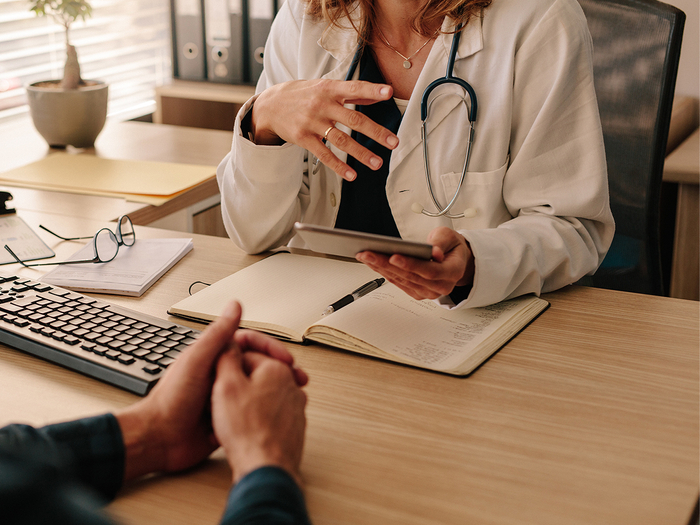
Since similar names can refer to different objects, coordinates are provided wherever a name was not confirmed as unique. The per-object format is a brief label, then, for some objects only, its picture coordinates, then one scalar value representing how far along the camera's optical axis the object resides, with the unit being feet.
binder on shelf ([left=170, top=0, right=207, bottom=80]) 7.20
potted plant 5.55
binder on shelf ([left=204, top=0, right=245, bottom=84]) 7.02
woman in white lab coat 3.03
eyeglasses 3.33
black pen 2.80
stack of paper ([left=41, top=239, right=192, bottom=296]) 3.05
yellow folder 4.52
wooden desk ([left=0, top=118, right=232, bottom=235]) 4.26
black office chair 4.03
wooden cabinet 7.47
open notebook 2.48
